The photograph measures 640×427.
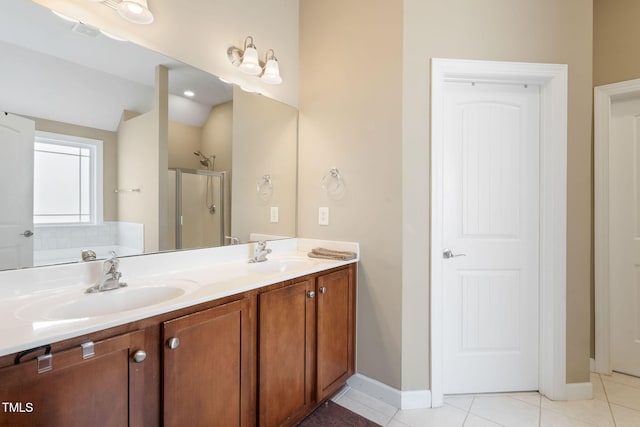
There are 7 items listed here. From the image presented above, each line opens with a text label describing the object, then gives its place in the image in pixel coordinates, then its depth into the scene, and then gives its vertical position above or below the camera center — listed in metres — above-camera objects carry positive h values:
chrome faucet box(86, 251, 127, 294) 1.12 -0.27
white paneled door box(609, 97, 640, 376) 2.03 -0.15
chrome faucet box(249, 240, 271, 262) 1.79 -0.26
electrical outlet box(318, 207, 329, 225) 2.06 -0.02
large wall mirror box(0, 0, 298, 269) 1.08 +0.31
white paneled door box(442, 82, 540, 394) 1.83 -0.16
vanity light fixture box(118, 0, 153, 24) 1.26 +0.91
